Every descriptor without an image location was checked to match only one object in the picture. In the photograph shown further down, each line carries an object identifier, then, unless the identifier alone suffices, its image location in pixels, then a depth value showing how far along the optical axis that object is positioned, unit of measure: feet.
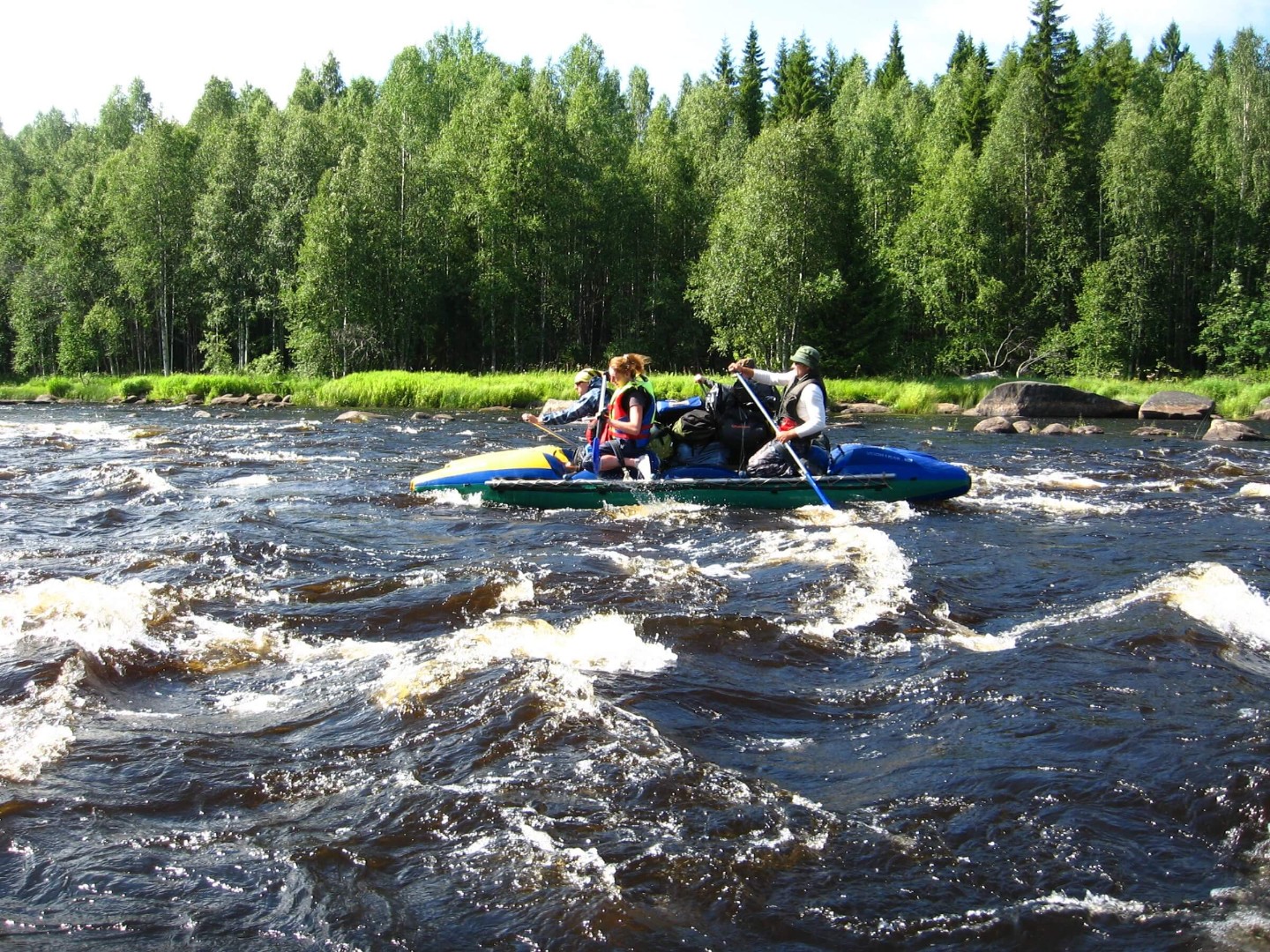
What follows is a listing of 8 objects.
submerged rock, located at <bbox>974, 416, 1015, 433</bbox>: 71.36
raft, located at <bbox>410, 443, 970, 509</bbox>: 34.94
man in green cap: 34.22
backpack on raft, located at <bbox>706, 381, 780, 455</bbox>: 36.88
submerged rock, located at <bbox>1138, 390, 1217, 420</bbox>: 78.28
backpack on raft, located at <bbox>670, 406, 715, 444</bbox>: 36.81
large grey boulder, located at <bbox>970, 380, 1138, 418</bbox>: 81.71
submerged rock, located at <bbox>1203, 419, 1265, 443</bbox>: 63.00
